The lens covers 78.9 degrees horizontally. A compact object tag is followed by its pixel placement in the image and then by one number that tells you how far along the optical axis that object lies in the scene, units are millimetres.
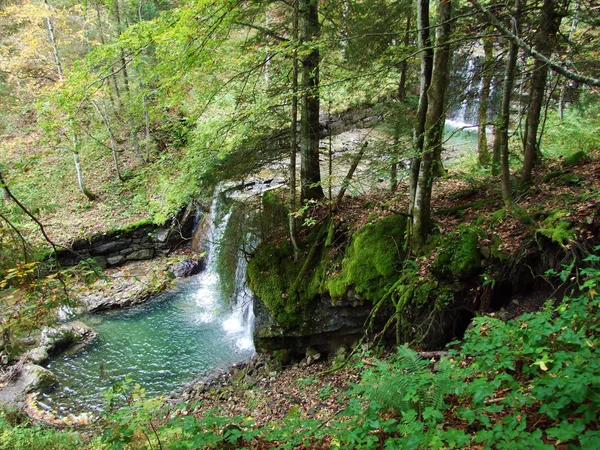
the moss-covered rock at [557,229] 4340
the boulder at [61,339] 9812
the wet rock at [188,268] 13602
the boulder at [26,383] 8344
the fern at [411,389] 3156
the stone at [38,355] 9652
